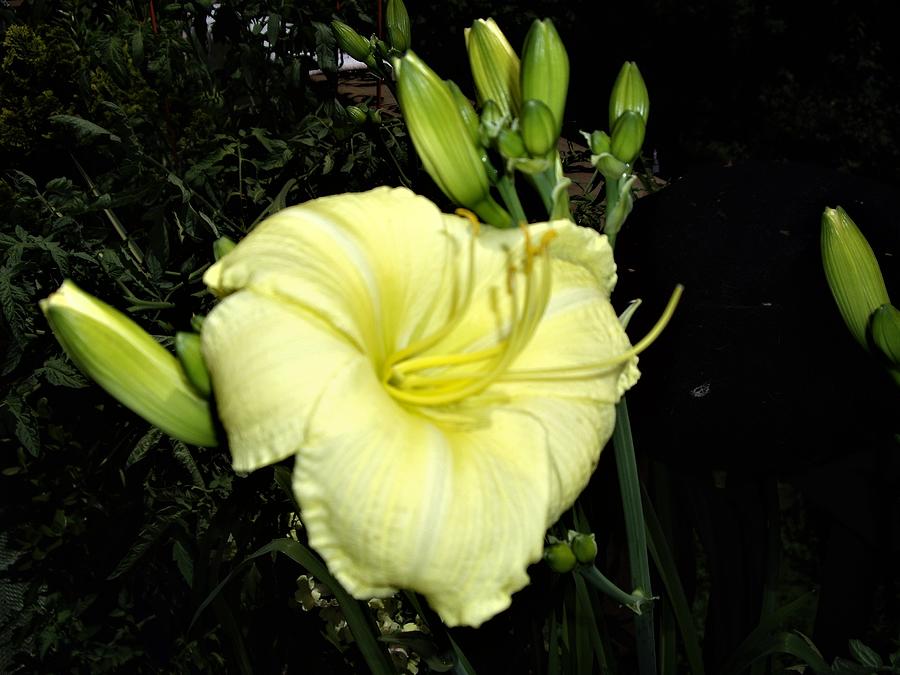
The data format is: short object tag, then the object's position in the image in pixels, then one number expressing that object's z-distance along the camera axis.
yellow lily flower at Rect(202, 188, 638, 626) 0.43
